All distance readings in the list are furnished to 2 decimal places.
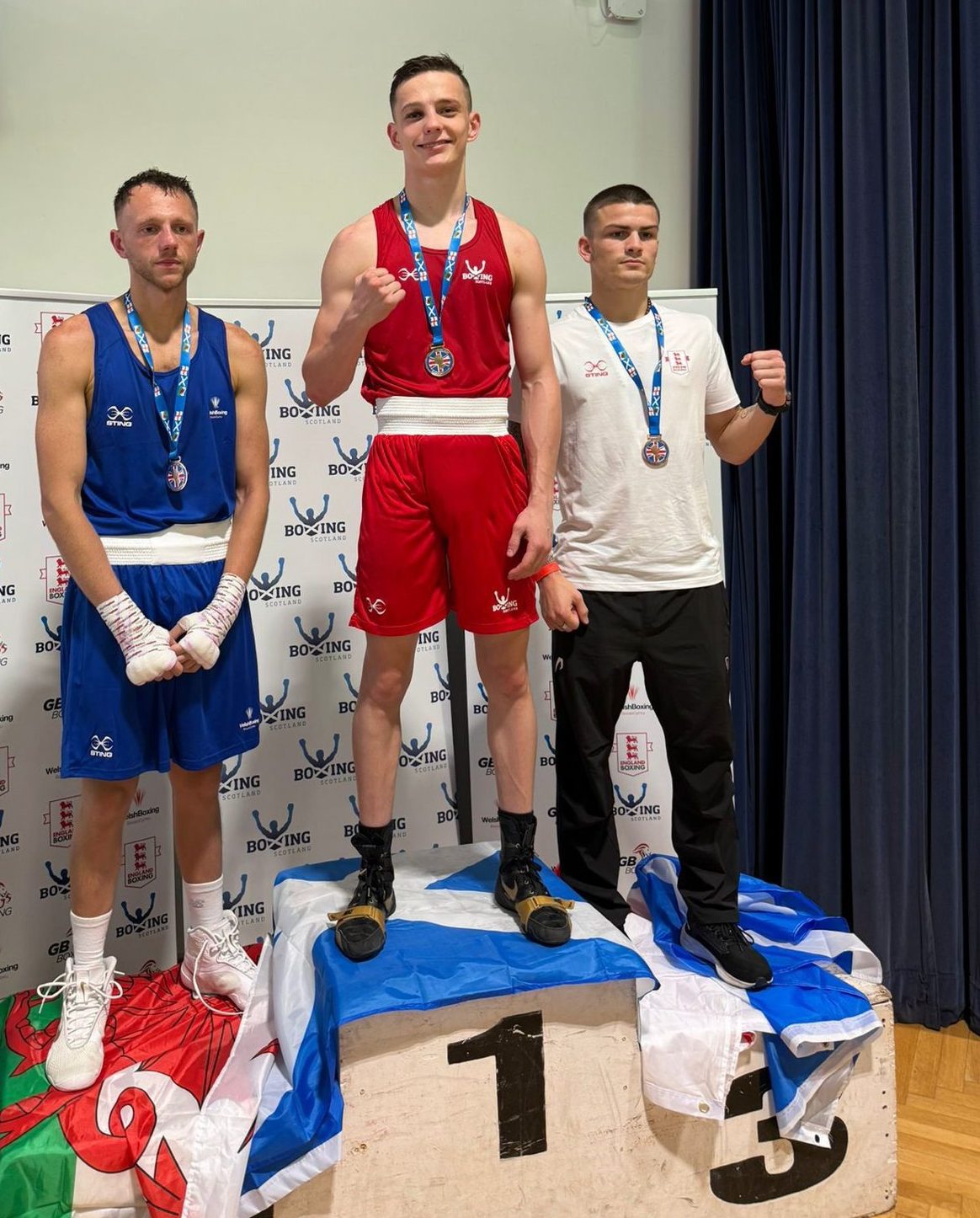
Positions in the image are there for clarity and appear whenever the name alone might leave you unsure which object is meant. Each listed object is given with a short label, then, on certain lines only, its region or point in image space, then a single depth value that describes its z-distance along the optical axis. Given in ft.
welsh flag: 5.80
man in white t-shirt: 7.01
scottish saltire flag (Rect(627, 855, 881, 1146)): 6.18
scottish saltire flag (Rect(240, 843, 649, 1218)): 5.49
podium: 5.75
